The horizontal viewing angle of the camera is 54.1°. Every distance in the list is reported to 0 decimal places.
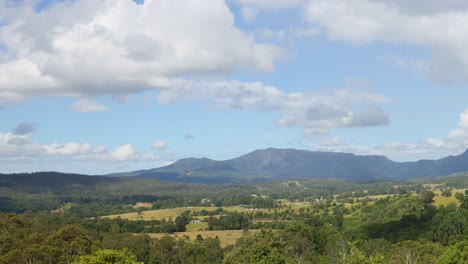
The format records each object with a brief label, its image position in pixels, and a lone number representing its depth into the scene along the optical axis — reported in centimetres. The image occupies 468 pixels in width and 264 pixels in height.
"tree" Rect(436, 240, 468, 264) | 7525
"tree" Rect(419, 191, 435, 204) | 19410
